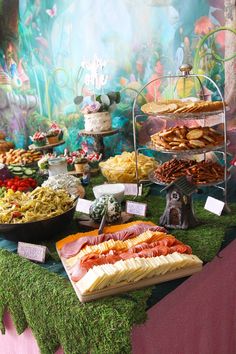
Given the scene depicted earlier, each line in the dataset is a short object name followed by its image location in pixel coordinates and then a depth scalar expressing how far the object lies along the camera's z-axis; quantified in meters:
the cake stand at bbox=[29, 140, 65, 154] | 2.59
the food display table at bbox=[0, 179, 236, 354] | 1.00
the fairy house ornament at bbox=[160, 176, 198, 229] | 1.45
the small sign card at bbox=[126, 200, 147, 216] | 1.61
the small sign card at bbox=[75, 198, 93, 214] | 1.71
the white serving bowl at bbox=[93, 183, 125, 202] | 1.71
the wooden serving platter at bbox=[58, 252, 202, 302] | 1.04
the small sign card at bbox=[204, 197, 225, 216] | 1.59
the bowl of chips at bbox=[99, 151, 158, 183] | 2.05
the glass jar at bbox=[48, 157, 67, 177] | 2.11
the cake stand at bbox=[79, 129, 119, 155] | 2.36
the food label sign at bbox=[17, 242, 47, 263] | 1.29
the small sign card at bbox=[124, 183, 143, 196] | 1.86
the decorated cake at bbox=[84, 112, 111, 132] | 2.37
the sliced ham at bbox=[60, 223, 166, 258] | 1.28
